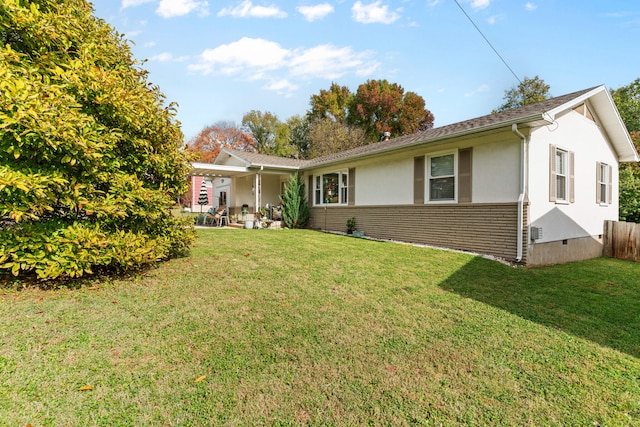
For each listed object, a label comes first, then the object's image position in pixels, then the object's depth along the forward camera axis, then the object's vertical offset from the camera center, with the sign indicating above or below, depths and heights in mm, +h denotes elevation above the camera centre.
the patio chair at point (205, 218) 15086 -267
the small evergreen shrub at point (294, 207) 13430 +259
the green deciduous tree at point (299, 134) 35156 +8844
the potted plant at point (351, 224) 11484 -376
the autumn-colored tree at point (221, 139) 36812 +8492
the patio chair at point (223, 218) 14427 -250
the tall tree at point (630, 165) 12500 +2491
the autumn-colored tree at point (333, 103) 34781 +12059
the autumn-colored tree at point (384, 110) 33312 +10886
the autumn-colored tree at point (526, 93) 25125 +9808
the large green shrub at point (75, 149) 3709 +818
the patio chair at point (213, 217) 14477 -215
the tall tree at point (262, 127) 37069 +9940
